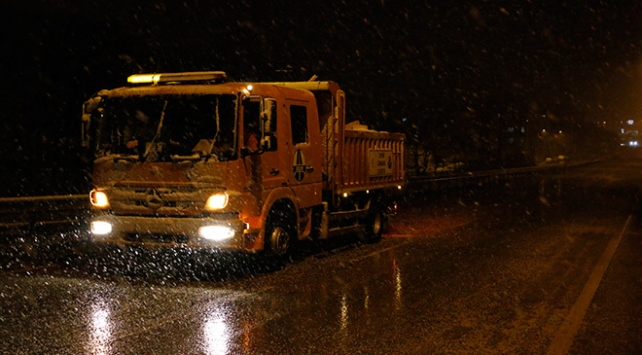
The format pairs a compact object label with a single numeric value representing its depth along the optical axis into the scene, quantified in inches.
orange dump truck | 355.9
